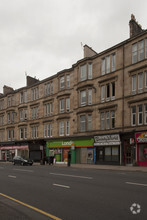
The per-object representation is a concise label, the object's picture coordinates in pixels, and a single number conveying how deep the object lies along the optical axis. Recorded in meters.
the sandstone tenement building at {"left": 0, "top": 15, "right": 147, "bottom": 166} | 26.20
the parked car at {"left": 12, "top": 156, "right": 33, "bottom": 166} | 31.98
